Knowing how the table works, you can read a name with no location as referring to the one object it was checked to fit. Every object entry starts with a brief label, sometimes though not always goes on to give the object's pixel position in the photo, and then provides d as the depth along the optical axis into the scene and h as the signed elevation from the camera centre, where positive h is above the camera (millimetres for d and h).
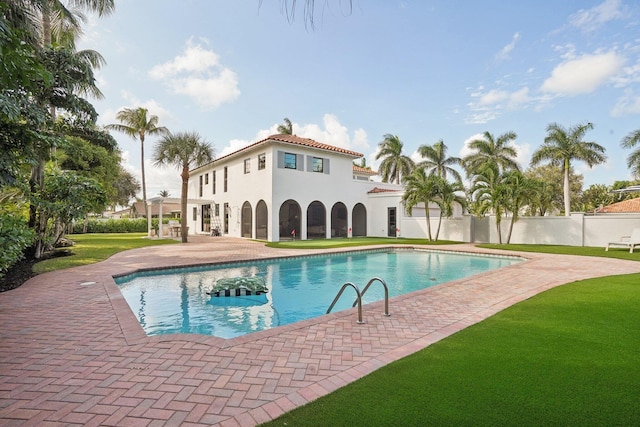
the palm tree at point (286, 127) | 35688 +10021
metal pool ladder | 5349 -1545
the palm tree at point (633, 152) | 20959 +4445
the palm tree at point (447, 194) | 21312 +1548
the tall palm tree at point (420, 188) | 21438 +1960
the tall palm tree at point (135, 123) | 35469 +10617
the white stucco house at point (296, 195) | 22516 +1829
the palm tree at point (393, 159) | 37875 +6864
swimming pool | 7000 -2096
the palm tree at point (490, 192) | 19109 +1555
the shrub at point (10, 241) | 5488 -399
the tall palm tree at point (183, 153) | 21484 +4426
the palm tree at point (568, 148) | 25562 +5519
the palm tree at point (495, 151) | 32469 +6697
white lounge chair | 15328 -1249
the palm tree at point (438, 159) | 35219 +6397
